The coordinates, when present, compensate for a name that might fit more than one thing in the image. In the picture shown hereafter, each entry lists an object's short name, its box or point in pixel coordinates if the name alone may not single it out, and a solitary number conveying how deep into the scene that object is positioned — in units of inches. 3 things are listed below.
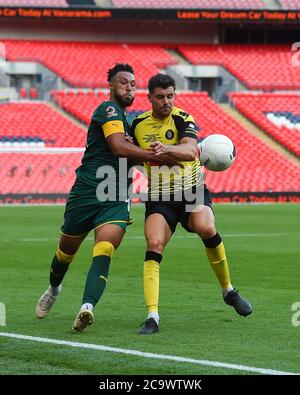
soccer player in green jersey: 689.0
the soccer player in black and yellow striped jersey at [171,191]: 695.7
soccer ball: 752.3
